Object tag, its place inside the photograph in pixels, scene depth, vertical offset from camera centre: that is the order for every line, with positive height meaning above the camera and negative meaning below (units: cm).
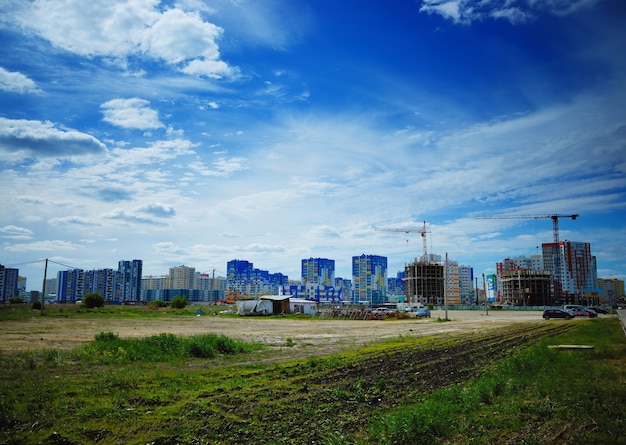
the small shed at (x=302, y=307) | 9019 -412
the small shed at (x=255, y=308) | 8573 -409
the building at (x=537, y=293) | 19488 -199
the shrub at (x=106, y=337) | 2462 -286
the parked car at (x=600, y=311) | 8511 -418
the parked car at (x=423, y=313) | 8588 -486
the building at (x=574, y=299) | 19162 -445
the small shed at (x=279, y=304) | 8769 -342
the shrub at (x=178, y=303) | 10906 -410
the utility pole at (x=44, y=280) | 7055 +75
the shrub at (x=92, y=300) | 9300 -303
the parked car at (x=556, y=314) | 6819 -392
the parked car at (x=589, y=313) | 7021 -395
